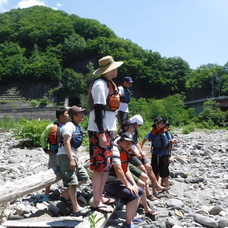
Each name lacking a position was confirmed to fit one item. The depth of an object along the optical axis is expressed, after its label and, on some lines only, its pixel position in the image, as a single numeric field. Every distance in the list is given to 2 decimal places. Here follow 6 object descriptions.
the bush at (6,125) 22.52
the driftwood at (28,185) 3.66
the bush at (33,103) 49.75
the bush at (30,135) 12.46
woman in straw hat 3.59
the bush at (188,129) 22.02
